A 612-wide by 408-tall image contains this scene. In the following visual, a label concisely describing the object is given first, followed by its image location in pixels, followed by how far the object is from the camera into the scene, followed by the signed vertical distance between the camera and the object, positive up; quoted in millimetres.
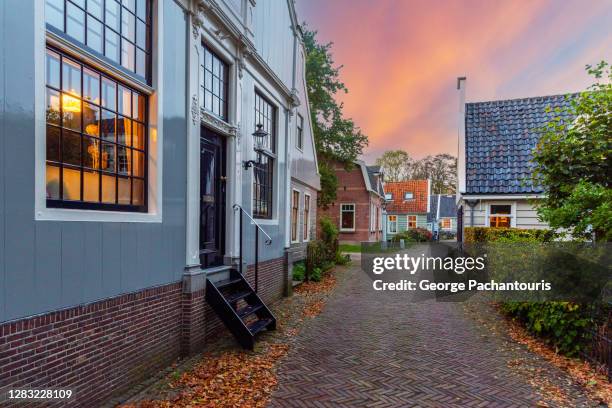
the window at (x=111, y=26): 3688 +1893
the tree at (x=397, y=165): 53188 +5213
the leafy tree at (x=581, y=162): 5949 +769
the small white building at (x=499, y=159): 11758 +1487
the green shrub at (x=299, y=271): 12648 -2465
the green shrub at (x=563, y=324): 5281 -1821
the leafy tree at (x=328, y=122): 22141 +4690
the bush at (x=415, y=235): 30156 -2870
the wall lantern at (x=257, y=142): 7741 +1343
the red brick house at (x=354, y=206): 28641 -403
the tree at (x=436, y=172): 52906 +4231
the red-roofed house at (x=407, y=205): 40094 -348
